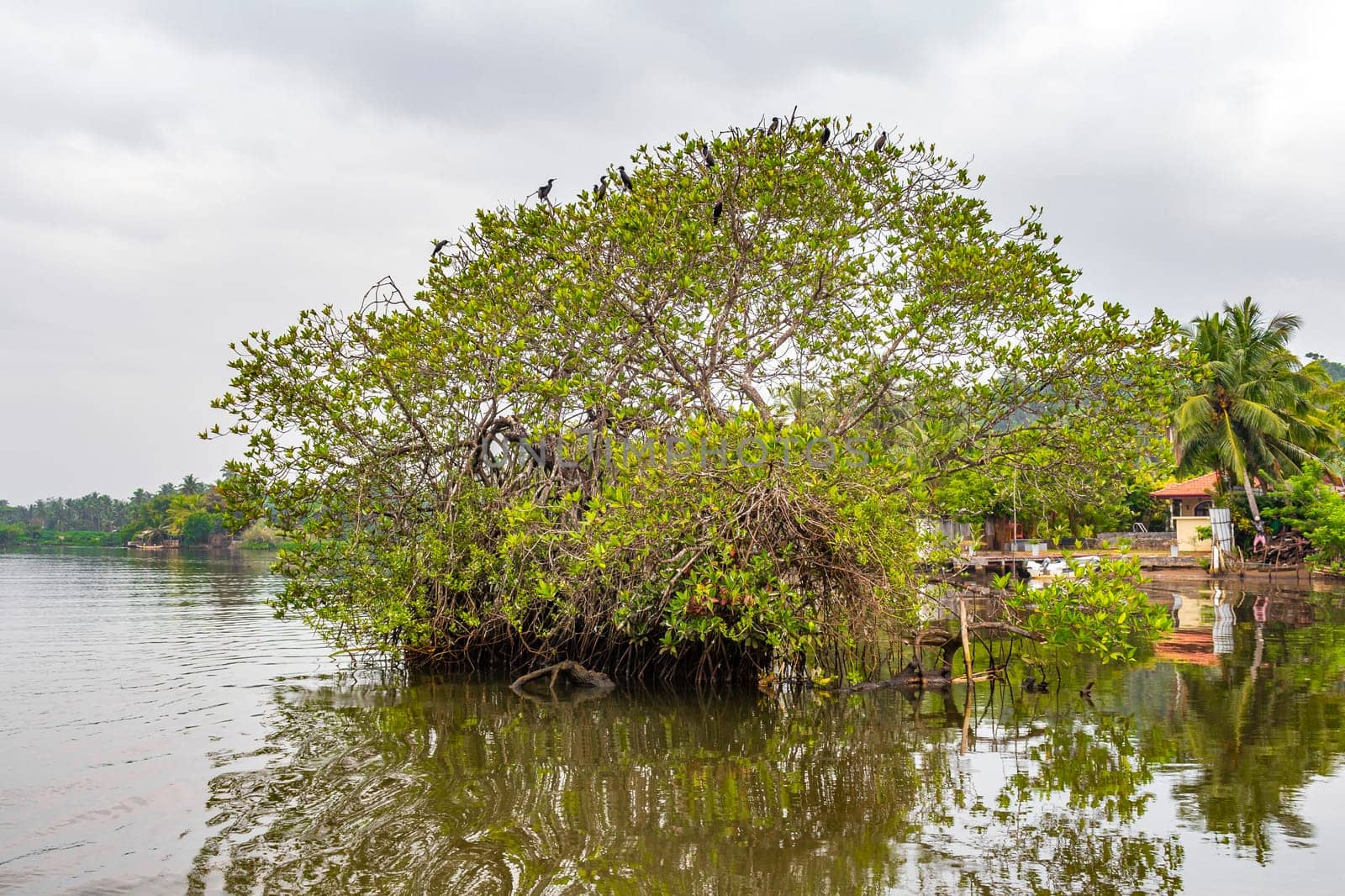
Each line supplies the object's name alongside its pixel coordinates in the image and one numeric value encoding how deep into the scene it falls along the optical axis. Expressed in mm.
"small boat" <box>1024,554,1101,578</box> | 30009
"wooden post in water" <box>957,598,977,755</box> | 10239
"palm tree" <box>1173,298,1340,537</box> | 31234
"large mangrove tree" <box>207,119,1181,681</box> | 10955
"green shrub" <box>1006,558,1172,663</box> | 9750
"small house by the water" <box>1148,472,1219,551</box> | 37094
